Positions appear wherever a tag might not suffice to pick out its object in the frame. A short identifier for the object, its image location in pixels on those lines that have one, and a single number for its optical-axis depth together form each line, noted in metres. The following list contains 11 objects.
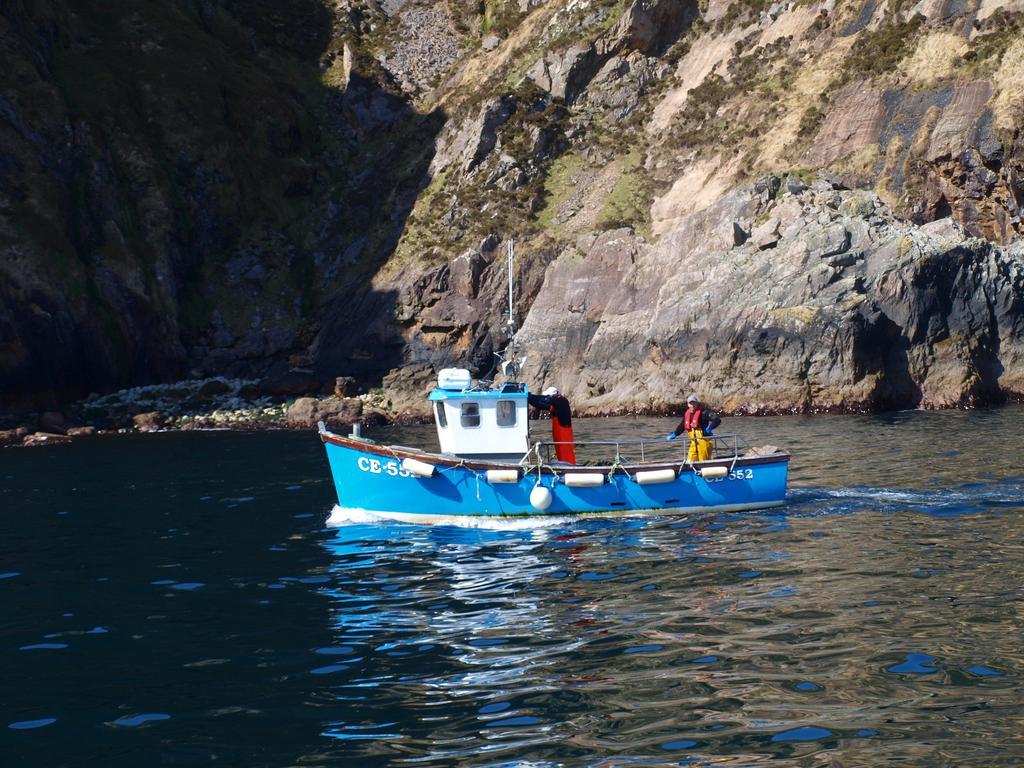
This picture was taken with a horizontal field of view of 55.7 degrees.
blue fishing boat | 23.17
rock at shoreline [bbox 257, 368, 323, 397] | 63.66
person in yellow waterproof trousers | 25.07
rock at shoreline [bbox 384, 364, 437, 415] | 59.72
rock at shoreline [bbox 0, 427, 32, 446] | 50.75
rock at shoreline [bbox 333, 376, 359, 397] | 62.50
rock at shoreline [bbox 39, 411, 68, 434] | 54.28
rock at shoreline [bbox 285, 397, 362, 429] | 55.38
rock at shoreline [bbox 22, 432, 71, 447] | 50.28
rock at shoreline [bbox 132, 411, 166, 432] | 56.16
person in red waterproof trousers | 24.39
